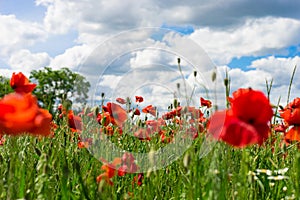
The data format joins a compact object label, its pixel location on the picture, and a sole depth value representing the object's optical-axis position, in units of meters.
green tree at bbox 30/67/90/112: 40.38
